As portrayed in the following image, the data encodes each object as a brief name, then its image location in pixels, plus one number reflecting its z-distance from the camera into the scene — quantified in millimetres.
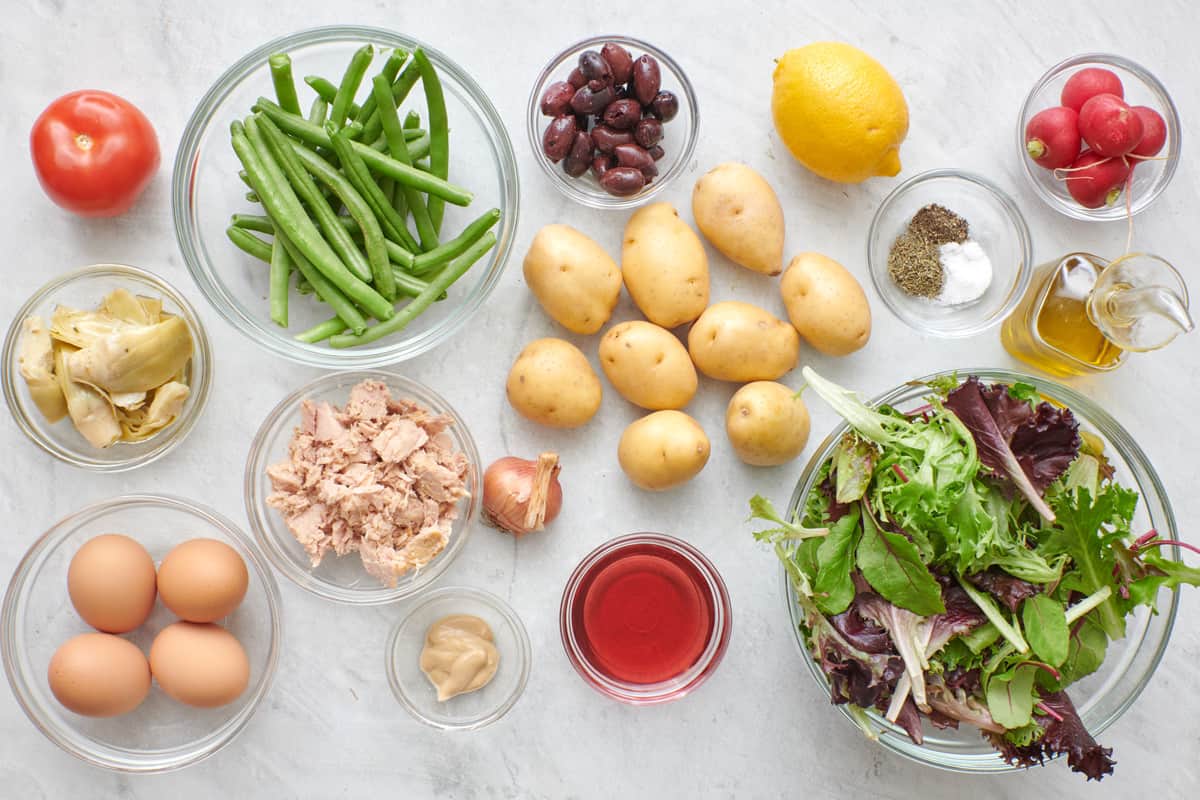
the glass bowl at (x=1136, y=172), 999
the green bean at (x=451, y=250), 933
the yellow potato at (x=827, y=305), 959
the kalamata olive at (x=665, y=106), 961
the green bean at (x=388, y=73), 911
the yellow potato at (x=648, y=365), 952
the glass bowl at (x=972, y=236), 997
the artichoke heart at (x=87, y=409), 939
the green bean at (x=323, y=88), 922
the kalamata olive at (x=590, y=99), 955
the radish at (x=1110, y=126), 963
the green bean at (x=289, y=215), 912
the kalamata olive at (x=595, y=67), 952
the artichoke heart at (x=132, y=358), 929
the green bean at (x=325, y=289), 927
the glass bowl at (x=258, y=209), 944
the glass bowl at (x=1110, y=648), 903
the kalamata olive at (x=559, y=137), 952
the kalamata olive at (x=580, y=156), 957
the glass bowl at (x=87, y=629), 962
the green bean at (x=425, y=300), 929
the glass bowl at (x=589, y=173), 978
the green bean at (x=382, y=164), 920
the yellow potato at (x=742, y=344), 957
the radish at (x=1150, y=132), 982
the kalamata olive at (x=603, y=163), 966
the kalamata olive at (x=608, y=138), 959
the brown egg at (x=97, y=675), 917
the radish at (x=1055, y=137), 980
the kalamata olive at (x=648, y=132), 960
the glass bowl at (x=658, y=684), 950
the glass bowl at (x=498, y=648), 972
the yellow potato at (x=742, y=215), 962
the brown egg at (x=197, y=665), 925
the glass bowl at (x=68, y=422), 960
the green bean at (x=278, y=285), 930
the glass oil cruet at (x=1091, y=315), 956
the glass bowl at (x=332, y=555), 965
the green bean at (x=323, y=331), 929
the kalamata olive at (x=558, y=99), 957
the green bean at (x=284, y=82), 894
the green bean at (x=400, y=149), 901
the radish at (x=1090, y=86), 987
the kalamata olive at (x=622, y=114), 955
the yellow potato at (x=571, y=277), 948
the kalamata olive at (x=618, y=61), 953
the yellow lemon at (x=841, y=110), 947
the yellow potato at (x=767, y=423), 942
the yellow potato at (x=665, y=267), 957
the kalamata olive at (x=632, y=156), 956
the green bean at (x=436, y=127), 902
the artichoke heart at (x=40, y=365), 939
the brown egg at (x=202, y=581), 922
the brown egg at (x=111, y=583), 920
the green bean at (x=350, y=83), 908
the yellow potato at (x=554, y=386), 951
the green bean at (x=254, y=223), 936
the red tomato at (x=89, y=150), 938
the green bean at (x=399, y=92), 924
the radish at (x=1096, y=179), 981
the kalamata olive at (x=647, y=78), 950
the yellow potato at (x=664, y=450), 938
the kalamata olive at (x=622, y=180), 953
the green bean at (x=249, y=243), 932
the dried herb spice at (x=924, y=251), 992
